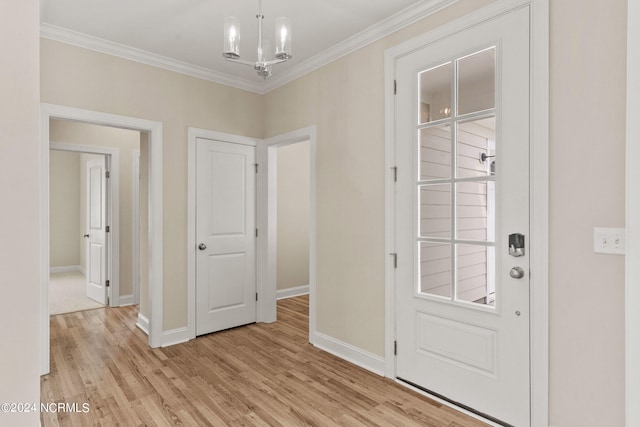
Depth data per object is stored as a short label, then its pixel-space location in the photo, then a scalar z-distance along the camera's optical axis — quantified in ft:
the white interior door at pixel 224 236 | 11.75
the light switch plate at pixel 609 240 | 5.43
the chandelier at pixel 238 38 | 6.11
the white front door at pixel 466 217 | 6.54
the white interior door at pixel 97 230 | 15.44
